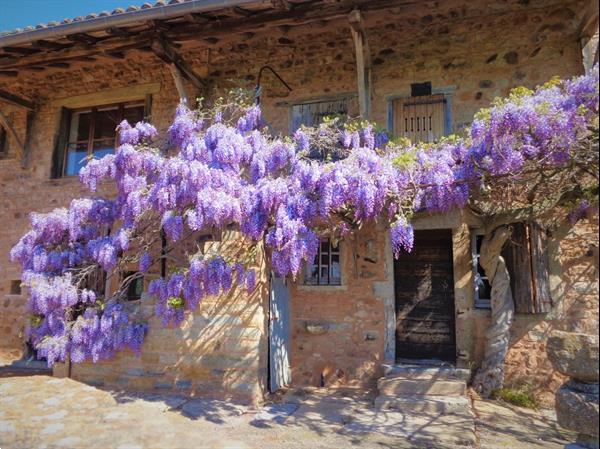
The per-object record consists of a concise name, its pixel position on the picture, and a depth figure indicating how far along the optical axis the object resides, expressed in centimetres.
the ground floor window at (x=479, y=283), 529
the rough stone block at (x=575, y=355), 274
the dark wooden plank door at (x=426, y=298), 561
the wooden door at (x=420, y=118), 569
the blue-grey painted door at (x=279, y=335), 516
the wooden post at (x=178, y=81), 569
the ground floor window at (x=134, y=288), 637
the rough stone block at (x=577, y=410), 270
